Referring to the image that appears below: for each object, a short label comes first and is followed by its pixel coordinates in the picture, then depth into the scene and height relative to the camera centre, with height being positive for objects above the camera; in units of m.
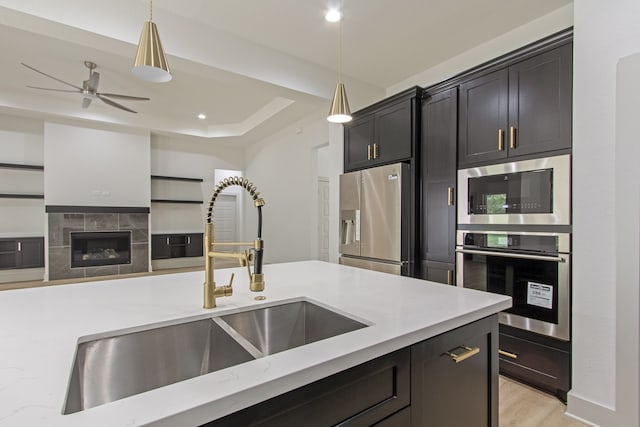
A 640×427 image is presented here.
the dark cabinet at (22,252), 5.02 -0.67
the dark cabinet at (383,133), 2.87 +0.82
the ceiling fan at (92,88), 3.84 +1.59
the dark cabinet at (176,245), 6.32 -0.69
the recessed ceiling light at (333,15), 2.56 +1.65
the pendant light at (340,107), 1.82 +0.62
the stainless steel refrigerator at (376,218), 2.85 -0.06
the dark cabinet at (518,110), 1.94 +0.72
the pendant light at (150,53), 1.14 +0.59
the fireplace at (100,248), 5.59 -0.68
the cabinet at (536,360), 1.93 -0.98
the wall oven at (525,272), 1.91 -0.42
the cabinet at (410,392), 0.64 -0.46
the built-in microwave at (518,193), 1.92 +0.14
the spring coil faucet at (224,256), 1.05 -0.15
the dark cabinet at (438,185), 2.58 +0.24
